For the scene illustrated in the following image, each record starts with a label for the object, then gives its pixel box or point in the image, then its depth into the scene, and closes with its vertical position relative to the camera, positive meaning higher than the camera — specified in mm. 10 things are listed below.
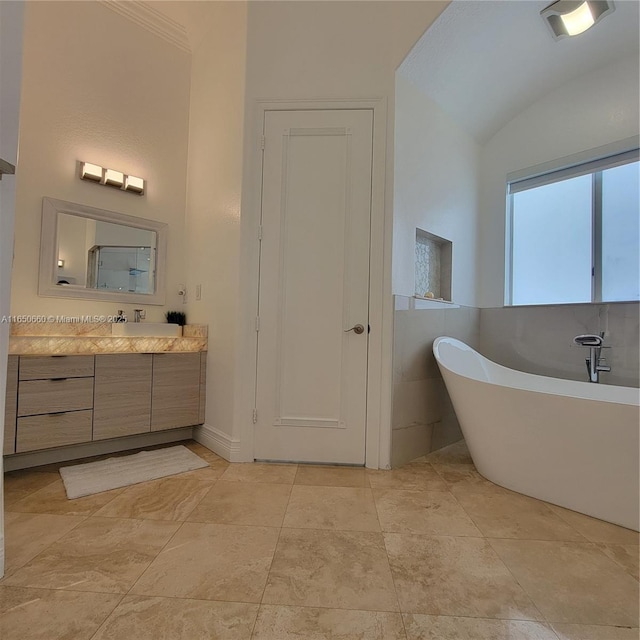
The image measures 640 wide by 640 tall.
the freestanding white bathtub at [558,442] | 1513 -551
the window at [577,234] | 2494 +832
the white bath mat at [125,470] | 1848 -925
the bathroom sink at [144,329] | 2506 -62
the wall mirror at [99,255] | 2463 +525
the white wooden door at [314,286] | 2215 +270
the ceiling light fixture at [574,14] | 2074 +2046
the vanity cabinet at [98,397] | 1936 -503
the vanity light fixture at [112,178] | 2572 +1145
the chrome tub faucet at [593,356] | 2307 -144
